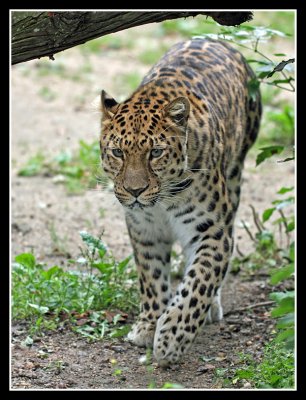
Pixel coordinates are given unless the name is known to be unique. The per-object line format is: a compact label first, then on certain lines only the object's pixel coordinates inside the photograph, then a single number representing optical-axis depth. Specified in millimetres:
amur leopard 12820
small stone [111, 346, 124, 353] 14355
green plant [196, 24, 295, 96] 14141
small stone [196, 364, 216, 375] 13437
